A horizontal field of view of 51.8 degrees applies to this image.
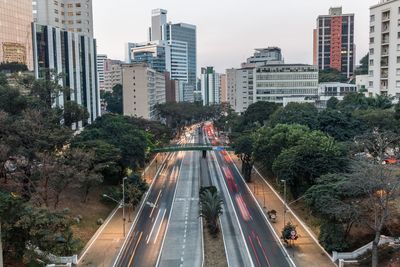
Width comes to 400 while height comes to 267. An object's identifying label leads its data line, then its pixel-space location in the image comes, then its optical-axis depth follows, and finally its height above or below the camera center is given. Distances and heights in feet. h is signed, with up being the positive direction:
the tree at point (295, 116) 283.38 -7.21
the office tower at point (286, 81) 566.35 +36.59
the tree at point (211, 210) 177.27 -44.57
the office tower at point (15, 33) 330.13 +63.13
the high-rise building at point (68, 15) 403.34 +98.08
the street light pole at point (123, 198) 194.88 -42.51
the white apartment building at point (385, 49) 329.52 +47.28
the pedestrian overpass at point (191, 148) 341.47 -33.49
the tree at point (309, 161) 189.26 -25.42
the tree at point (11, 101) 225.97 +4.97
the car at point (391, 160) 223.10 -30.29
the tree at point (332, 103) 448.61 +3.96
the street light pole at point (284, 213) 189.18 -51.72
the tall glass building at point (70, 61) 349.20 +43.74
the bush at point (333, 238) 146.10 -47.42
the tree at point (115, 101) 629.92 +12.45
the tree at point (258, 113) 410.52 -5.83
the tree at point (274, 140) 226.17 -19.01
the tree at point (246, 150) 274.24 -28.80
